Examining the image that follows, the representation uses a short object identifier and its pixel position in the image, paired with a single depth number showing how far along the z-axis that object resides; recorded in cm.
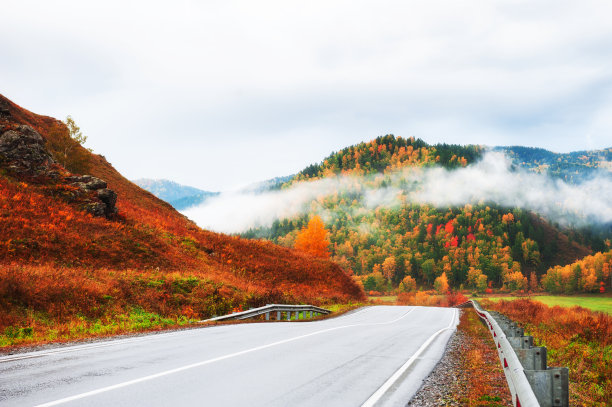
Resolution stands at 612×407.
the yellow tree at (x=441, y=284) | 16038
